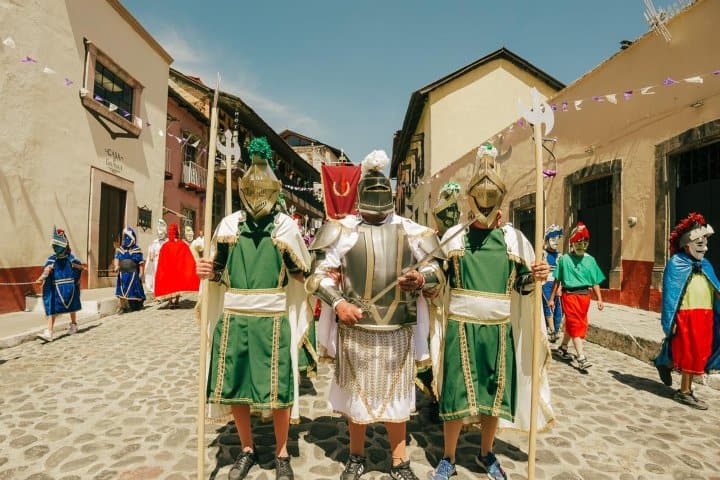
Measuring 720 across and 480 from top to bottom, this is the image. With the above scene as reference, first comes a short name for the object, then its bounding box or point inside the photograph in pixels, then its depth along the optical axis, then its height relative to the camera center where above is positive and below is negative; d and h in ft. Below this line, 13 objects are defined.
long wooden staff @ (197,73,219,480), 7.39 -1.60
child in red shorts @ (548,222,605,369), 16.69 -0.96
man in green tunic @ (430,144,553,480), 8.48 -1.46
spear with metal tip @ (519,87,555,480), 7.36 +0.64
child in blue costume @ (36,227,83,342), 20.02 -1.96
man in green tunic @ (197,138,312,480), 8.41 -1.33
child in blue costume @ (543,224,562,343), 20.24 -1.57
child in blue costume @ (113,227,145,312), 27.86 -1.61
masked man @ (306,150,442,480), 7.98 -0.94
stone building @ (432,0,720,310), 21.89 +7.58
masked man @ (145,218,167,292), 30.86 -1.08
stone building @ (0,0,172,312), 25.50 +9.26
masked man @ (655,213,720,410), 13.06 -1.53
